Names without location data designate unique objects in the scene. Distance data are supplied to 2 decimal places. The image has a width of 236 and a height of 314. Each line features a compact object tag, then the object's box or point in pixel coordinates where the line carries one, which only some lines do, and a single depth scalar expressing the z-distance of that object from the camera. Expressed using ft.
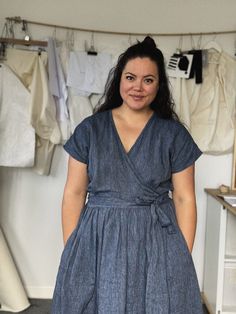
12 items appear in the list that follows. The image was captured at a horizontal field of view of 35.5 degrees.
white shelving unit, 7.22
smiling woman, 3.59
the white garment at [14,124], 7.32
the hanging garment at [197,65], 7.70
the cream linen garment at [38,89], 7.29
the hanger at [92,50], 7.70
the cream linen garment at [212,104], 7.78
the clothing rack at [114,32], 7.84
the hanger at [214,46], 7.79
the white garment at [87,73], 7.56
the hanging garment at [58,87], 7.39
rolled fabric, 7.70
